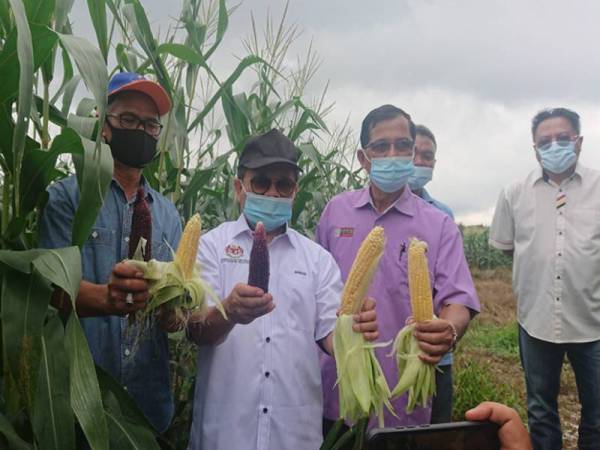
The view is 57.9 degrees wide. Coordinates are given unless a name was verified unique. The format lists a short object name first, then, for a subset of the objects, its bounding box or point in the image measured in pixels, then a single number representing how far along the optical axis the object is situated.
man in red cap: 1.85
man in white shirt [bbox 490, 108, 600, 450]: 3.30
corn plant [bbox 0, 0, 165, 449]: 1.26
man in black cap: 1.84
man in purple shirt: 2.28
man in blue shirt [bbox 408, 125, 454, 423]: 3.76
